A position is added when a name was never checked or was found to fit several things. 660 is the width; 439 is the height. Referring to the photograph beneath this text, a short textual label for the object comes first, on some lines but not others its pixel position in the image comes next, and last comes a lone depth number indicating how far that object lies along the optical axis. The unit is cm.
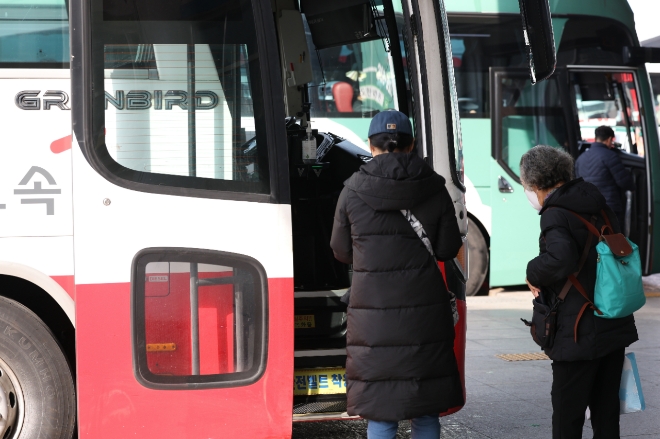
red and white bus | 766
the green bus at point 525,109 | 2116
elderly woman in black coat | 791
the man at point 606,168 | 2066
